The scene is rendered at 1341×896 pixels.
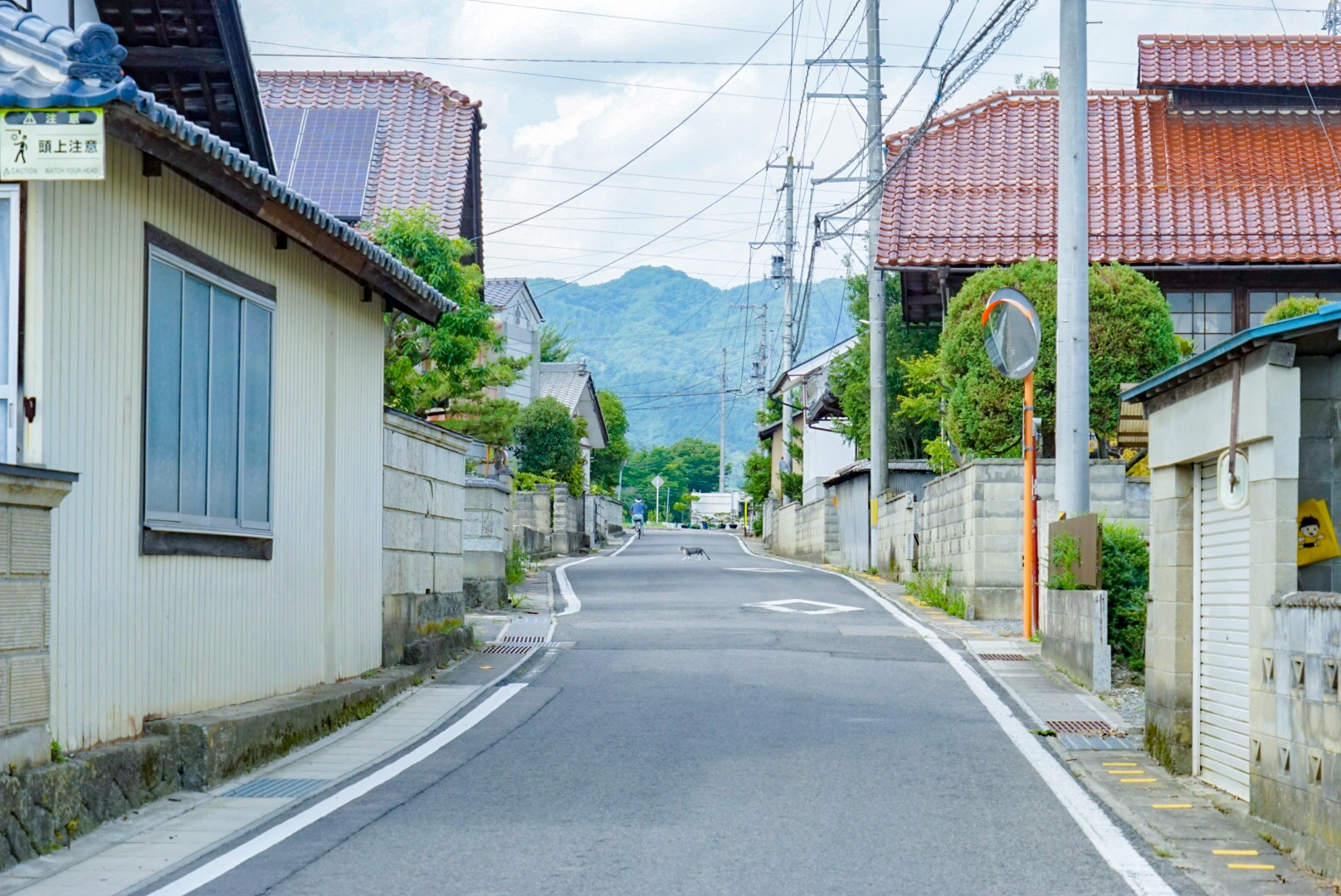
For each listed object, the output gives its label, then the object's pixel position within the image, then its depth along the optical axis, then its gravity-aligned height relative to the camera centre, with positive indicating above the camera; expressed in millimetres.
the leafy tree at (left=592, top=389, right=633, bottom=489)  77625 +3581
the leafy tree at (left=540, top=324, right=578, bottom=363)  76562 +9082
